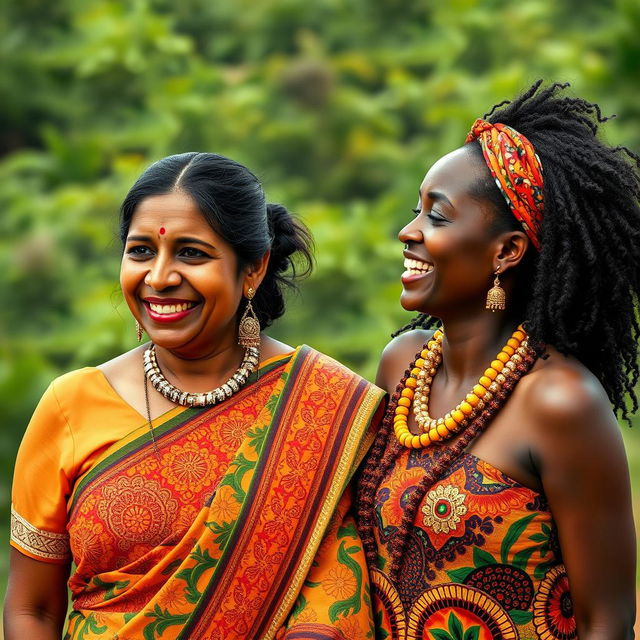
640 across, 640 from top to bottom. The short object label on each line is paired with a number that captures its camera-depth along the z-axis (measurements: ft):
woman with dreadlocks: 19.84
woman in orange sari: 21.07
